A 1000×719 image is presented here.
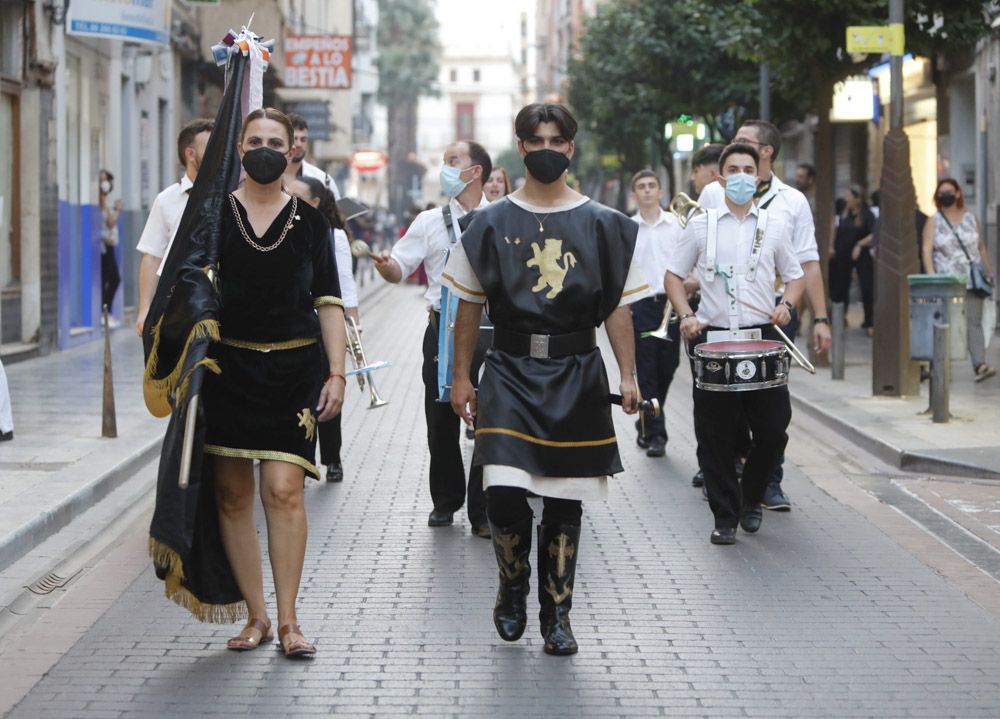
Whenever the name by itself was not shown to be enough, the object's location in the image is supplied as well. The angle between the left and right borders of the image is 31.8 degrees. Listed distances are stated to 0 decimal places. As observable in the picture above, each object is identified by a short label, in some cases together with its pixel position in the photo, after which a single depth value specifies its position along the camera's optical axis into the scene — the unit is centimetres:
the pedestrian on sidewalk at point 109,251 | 2330
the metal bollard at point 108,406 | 1168
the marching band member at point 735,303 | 852
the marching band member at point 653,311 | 1190
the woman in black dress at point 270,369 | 612
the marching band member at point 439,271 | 874
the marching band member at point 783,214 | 902
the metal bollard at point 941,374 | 1293
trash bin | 1409
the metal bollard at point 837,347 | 1639
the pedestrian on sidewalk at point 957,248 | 1616
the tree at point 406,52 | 9006
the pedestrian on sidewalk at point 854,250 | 2234
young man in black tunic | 615
